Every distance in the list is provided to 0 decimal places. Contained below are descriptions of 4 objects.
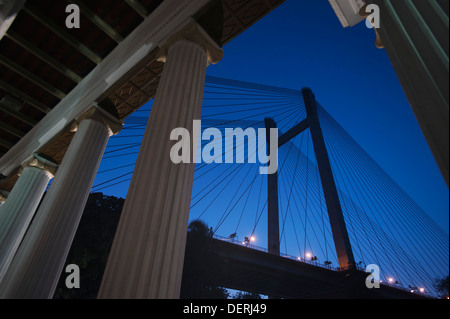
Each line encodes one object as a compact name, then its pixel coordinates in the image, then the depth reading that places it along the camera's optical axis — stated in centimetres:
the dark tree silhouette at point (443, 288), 2952
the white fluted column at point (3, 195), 994
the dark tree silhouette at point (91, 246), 1209
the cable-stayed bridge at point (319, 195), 2109
